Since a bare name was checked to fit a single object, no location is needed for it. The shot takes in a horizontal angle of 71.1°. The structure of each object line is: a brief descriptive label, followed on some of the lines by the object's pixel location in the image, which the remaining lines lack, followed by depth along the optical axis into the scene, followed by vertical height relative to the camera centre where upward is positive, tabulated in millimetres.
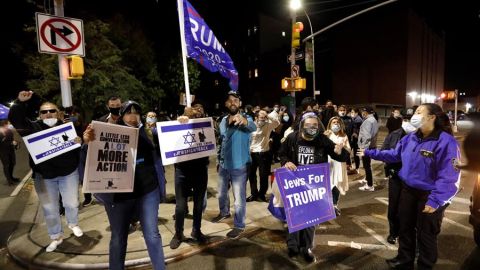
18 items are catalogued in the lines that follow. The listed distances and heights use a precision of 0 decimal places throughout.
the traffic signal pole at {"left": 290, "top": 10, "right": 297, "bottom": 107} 13648 +2030
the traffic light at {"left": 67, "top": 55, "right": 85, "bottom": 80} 7398 +982
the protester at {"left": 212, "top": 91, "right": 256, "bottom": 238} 5086 -761
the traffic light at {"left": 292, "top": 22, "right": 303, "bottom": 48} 13680 +2847
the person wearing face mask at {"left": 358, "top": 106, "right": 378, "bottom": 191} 8312 -871
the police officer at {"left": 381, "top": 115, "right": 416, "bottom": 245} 4699 -1134
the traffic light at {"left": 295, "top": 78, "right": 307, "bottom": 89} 13453 +834
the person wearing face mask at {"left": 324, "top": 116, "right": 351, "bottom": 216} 5648 -1169
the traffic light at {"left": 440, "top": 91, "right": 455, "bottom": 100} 29203 +402
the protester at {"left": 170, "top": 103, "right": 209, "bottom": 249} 4727 -1163
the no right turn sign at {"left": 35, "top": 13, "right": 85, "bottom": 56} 6746 +1590
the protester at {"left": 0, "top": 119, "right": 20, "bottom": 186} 8795 -993
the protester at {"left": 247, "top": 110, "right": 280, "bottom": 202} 7176 -1074
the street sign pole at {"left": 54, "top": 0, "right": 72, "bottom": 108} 7230 +798
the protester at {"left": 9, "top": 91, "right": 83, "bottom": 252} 4699 -939
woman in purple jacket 3572 -897
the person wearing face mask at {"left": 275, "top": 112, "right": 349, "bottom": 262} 4262 -621
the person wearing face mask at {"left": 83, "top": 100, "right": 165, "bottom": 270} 3432 -982
